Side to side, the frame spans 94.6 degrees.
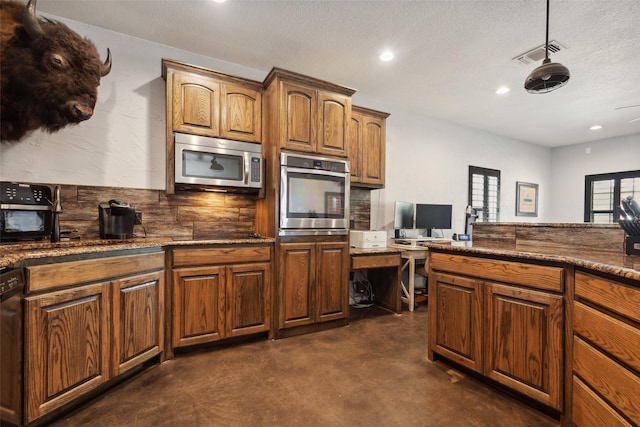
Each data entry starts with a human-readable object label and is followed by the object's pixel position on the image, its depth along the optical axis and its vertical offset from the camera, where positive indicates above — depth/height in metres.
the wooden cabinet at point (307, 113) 2.78 +0.99
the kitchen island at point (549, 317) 1.27 -0.57
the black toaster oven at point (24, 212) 1.83 -0.02
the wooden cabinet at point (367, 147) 3.66 +0.84
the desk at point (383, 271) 3.34 -0.74
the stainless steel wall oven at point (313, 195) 2.80 +0.18
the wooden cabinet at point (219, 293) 2.38 -0.70
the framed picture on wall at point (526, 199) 6.07 +0.33
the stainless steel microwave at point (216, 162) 2.61 +0.46
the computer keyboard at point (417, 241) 4.02 -0.38
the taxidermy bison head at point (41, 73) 1.92 +0.93
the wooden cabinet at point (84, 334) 1.53 -0.75
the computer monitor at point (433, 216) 4.34 -0.04
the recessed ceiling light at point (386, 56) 2.94 +1.61
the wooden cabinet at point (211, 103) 2.58 +1.00
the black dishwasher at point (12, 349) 1.40 -0.68
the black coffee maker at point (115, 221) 2.32 -0.08
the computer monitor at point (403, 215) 4.11 -0.02
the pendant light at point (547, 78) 1.99 +0.95
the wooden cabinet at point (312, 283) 2.79 -0.70
